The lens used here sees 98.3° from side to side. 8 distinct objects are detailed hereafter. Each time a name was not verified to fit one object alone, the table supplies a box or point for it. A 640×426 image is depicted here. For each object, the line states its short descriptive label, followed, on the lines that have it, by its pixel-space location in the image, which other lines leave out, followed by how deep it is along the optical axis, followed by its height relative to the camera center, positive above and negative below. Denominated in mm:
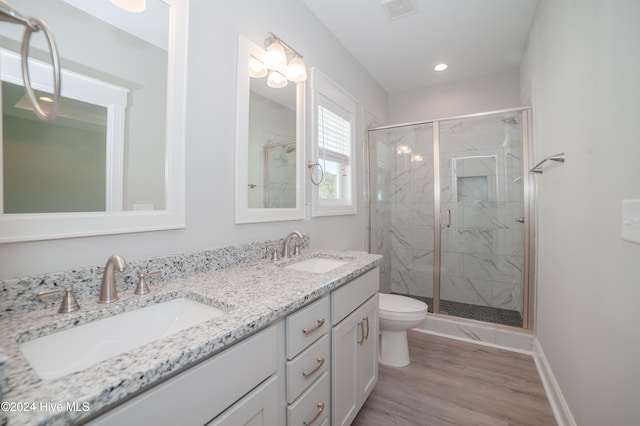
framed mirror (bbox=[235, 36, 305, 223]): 1392 +380
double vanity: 461 -326
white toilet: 1917 -779
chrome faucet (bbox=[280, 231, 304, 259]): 1573 -184
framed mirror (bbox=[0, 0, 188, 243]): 760 +284
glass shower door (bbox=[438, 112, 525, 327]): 2586 -37
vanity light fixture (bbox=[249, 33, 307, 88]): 1515 +867
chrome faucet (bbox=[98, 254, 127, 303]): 822 -197
